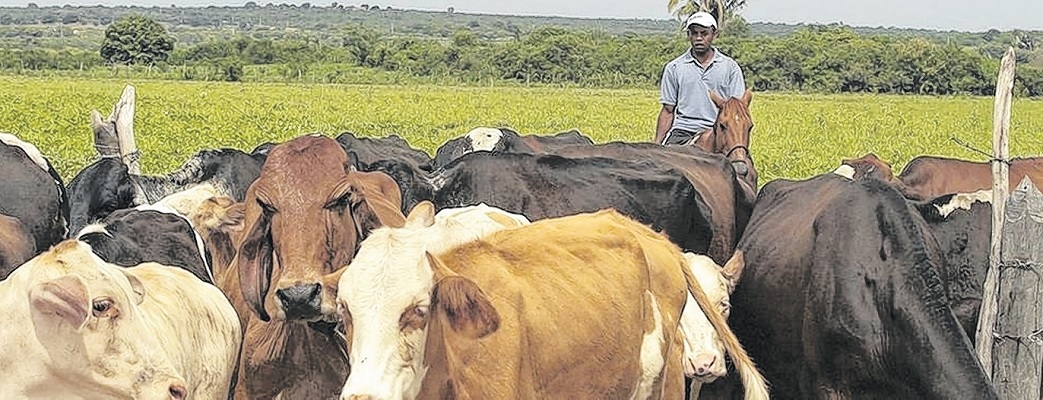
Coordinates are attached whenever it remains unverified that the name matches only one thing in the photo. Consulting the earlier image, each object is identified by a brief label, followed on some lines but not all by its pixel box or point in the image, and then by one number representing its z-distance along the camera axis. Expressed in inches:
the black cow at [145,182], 318.3
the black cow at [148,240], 245.6
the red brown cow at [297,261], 211.3
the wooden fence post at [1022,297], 265.0
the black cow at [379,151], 396.8
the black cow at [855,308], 243.3
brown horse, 437.4
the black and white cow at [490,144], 407.5
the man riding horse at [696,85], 422.0
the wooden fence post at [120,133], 399.2
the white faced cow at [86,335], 149.3
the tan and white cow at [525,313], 165.6
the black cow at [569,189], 311.7
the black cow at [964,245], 296.0
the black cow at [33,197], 298.2
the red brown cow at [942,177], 440.1
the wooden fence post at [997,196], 270.5
